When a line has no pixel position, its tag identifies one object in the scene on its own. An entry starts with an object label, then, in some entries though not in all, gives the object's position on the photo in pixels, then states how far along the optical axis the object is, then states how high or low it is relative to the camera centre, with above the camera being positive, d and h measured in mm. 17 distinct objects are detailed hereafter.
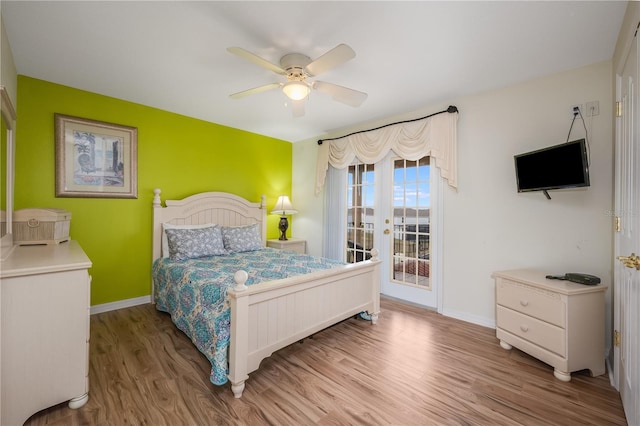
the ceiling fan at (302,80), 1919 +1029
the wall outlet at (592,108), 2305 +879
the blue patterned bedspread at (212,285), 1889 -623
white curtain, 4312 -11
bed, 1849 -686
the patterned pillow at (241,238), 3588 -352
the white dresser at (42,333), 1447 -682
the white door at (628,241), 1428 -165
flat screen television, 2051 +370
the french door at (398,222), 3414 -132
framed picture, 2861 +578
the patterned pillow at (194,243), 3109 -361
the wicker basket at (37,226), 2242 -125
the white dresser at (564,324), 1995 -825
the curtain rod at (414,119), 3062 +1148
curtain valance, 3113 +897
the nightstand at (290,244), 4398 -524
